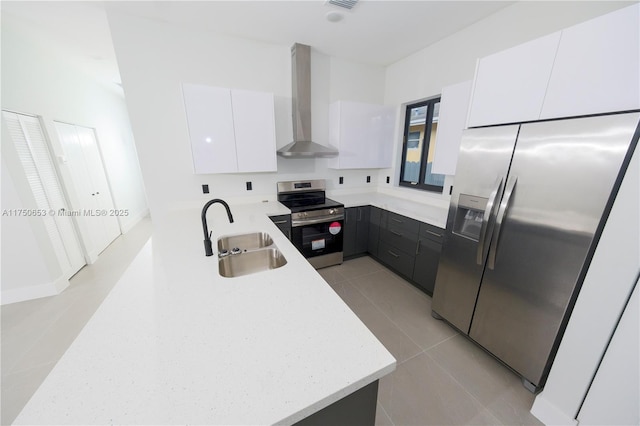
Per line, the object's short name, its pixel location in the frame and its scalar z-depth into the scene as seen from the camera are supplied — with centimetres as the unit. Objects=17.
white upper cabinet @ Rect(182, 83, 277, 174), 218
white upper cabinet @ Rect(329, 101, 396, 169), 287
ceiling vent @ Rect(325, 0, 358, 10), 184
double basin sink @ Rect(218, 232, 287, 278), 145
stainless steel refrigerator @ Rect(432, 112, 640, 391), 111
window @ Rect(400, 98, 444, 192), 283
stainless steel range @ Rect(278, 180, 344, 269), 266
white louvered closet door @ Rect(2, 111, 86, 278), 224
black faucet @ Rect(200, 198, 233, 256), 128
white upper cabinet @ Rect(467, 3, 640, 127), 104
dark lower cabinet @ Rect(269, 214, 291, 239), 243
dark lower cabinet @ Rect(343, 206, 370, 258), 299
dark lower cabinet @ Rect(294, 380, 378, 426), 66
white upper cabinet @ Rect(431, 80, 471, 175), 211
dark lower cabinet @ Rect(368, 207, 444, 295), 229
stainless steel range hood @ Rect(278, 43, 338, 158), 257
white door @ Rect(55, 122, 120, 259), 298
